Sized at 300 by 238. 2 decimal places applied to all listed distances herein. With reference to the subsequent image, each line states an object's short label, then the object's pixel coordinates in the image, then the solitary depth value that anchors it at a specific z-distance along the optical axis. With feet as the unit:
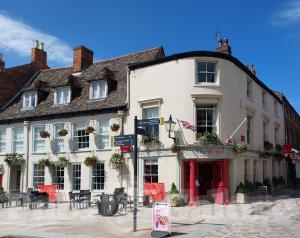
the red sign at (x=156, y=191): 47.63
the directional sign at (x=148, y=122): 30.79
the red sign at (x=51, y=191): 55.92
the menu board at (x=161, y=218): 27.59
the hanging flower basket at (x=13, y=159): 61.30
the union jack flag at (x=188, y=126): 46.91
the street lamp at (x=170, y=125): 47.05
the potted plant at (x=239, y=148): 48.41
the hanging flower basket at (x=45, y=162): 58.31
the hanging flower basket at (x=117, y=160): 51.52
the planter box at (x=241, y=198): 47.70
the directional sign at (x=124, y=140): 31.59
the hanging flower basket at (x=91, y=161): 53.97
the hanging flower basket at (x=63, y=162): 56.62
